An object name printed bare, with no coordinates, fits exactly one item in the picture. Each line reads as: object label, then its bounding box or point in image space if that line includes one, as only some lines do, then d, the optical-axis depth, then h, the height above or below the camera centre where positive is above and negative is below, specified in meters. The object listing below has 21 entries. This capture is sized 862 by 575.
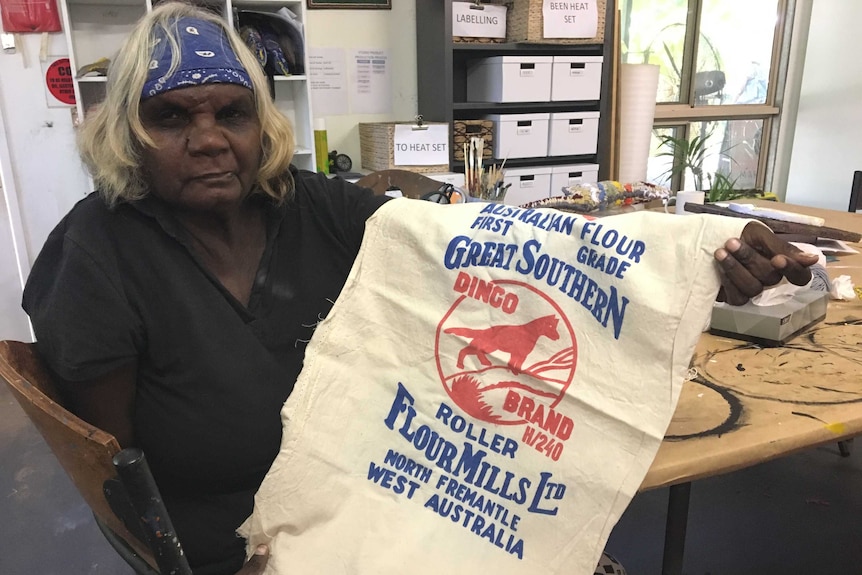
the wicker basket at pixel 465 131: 2.87 -0.09
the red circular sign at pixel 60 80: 2.62 +0.15
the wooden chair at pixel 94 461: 0.64 -0.36
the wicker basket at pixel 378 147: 2.73 -0.15
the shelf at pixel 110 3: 2.55 +0.45
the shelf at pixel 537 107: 2.98 +0.01
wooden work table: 0.79 -0.42
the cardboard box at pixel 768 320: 1.10 -0.37
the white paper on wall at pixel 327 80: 3.02 +0.15
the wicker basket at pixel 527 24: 2.73 +0.37
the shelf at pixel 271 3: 2.51 +0.44
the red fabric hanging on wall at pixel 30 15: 2.48 +0.40
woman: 0.87 -0.24
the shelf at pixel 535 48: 2.81 +0.28
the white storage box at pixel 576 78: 2.94 +0.14
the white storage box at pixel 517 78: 2.82 +0.14
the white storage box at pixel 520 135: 2.89 -0.11
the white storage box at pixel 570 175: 3.03 -0.31
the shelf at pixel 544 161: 2.94 -0.25
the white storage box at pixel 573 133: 3.01 -0.11
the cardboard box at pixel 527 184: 2.92 -0.34
